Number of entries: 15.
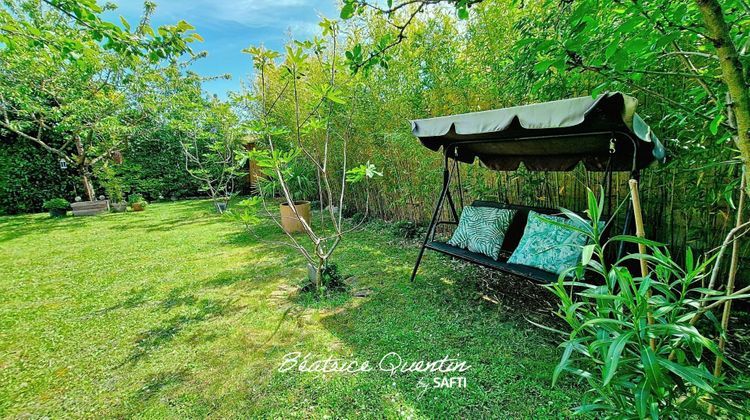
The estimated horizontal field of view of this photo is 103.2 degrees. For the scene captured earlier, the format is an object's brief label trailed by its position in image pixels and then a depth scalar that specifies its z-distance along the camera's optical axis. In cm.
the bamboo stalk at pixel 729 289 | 83
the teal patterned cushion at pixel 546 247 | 209
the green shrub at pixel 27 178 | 845
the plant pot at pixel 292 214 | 511
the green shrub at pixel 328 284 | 279
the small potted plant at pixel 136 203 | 879
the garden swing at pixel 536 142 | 164
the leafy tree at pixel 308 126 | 220
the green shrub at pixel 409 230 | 449
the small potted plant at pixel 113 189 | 882
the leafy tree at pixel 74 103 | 669
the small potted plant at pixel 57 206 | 787
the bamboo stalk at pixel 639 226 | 85
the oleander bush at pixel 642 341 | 75
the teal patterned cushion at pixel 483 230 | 262
